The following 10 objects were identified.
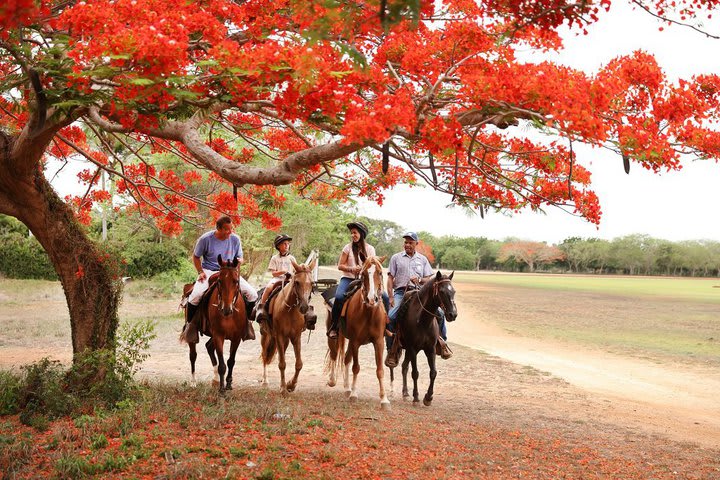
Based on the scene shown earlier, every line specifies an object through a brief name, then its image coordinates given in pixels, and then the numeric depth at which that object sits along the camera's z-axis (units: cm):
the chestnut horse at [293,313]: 930
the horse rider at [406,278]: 1036
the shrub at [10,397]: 794
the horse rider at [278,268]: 1023
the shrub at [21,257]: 3531
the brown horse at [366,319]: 903
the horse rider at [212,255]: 952
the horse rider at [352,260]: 948
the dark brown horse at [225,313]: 913
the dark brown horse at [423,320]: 955
